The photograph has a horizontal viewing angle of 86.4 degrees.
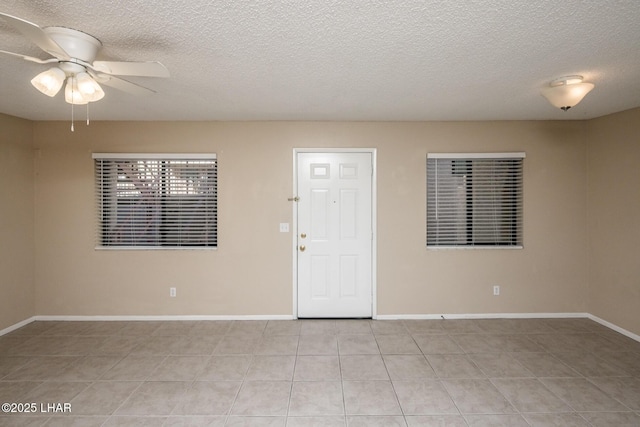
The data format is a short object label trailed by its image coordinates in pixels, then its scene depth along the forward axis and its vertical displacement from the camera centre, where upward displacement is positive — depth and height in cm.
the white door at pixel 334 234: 415 -26
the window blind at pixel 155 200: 410 +15
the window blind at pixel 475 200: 414 +15
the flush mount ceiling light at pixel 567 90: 266 +96
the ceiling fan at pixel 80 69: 182 +80
